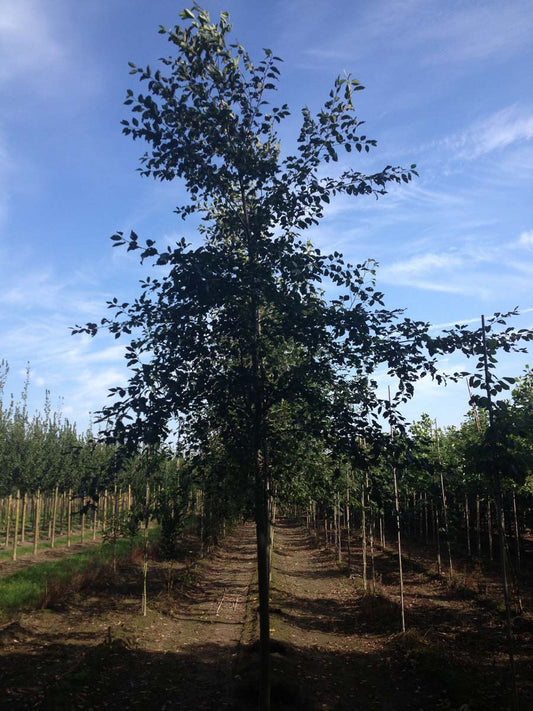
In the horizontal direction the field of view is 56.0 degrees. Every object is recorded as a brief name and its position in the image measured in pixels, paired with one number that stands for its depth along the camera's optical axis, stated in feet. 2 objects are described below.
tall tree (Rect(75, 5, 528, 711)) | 21.33
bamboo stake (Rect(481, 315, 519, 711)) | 21.20
